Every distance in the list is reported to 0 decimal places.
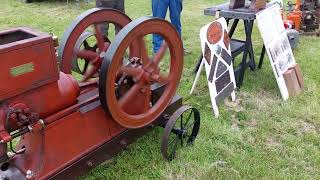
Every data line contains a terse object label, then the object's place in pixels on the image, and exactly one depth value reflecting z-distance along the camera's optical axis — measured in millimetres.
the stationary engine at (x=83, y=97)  1523
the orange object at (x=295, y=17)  4489
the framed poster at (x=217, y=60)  2702
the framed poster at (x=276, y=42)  2956
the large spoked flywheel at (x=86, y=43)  2040
